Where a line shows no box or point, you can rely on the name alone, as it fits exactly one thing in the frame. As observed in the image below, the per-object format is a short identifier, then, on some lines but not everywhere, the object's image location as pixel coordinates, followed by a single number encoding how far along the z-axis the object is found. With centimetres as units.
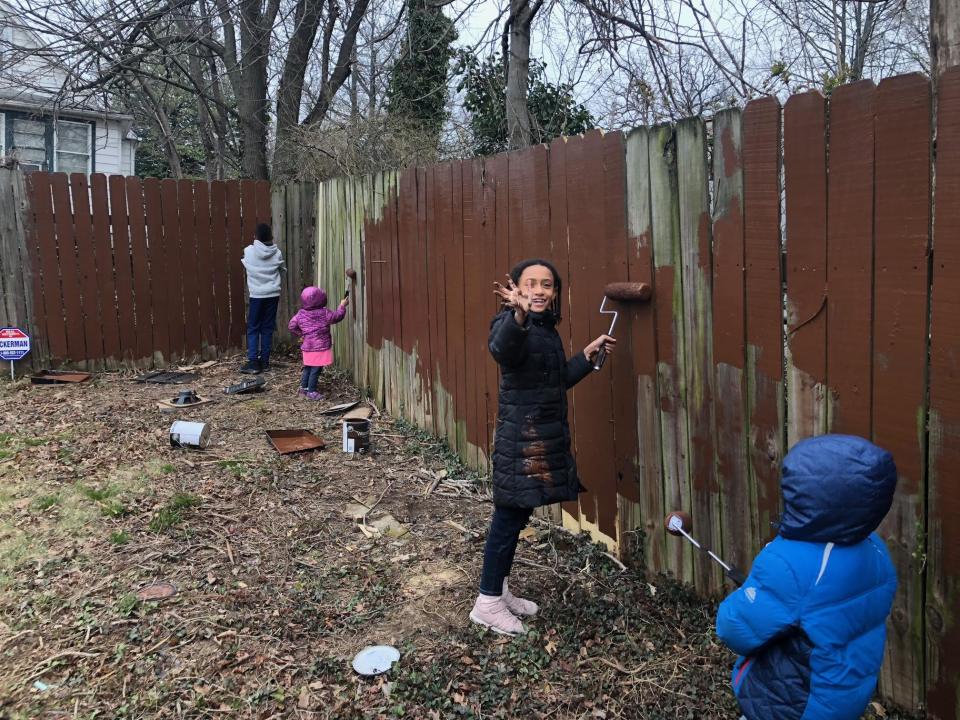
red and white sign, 761
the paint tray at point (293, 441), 552
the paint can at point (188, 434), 549
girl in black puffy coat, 312
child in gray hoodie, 825
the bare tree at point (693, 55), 511
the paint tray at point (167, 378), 784
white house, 1809
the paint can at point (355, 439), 556
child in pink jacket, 712
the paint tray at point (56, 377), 753
